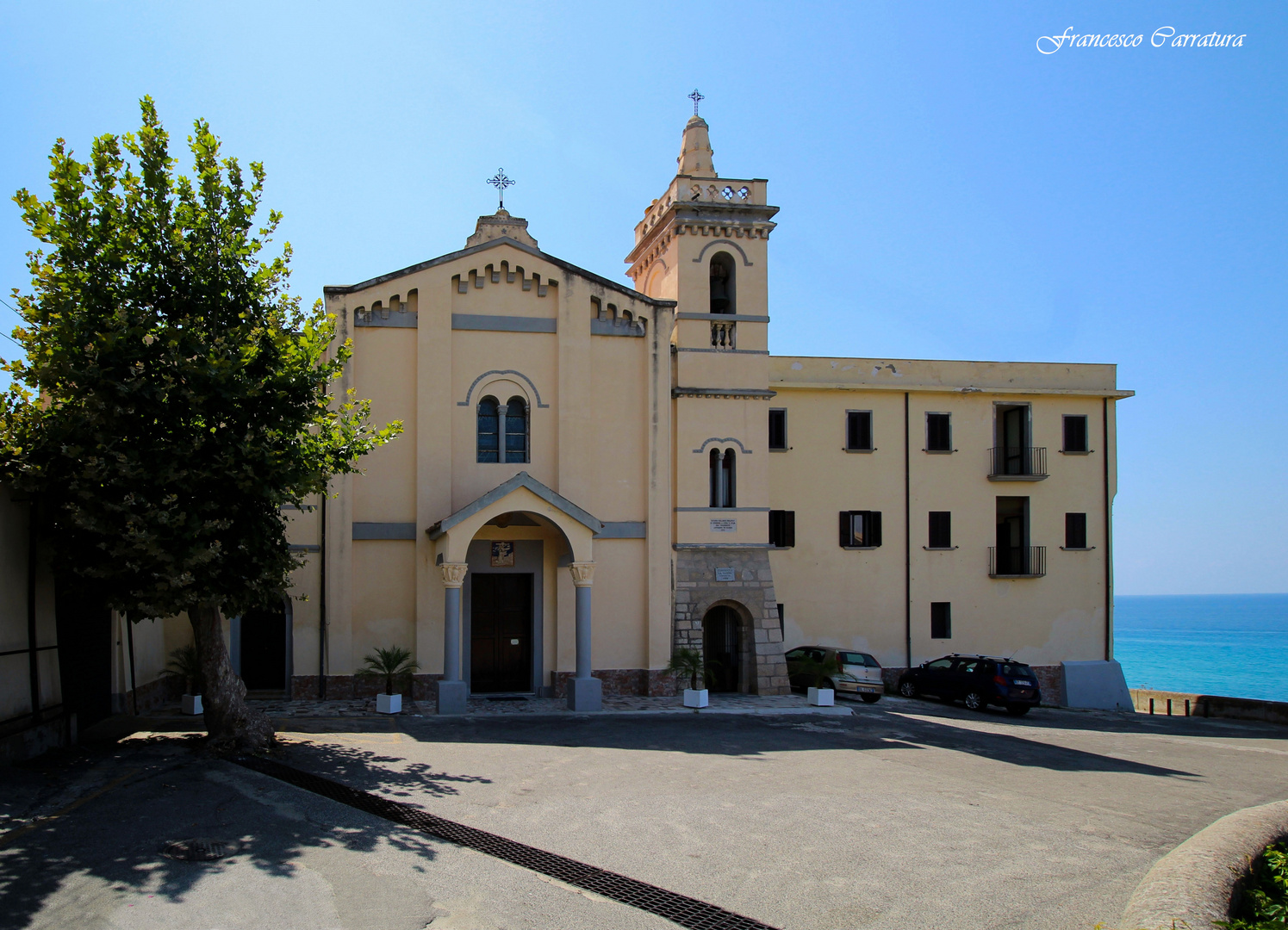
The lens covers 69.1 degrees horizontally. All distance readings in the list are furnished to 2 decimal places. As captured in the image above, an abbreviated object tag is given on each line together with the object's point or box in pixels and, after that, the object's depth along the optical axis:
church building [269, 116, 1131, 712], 19.31
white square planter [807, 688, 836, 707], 20.45
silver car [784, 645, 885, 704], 23.55
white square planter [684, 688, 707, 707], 19.36
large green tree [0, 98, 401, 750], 11.81
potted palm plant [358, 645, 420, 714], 18.81
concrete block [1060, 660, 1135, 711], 28.36
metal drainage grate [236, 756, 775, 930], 7.56
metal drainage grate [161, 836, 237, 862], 8.53
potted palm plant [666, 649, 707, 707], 20.39
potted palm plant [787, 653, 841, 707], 20.48
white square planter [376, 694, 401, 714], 17.66
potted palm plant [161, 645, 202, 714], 18.09
